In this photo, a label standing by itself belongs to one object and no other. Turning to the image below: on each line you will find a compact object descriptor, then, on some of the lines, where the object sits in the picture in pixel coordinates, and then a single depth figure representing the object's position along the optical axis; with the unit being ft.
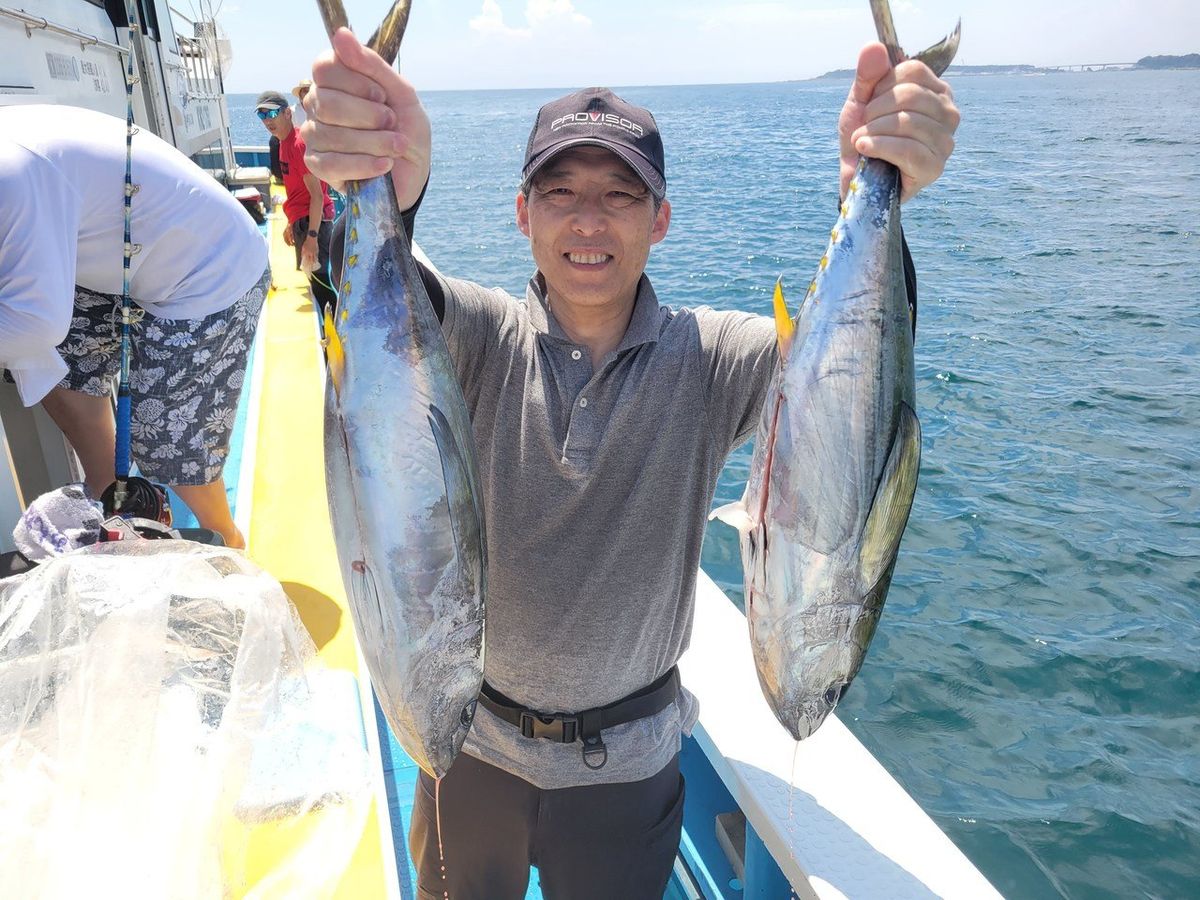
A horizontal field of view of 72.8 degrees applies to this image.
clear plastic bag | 4.24
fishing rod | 7.30
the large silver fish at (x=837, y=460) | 4.17
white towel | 5.48
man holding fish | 5.01
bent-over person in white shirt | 6.61
